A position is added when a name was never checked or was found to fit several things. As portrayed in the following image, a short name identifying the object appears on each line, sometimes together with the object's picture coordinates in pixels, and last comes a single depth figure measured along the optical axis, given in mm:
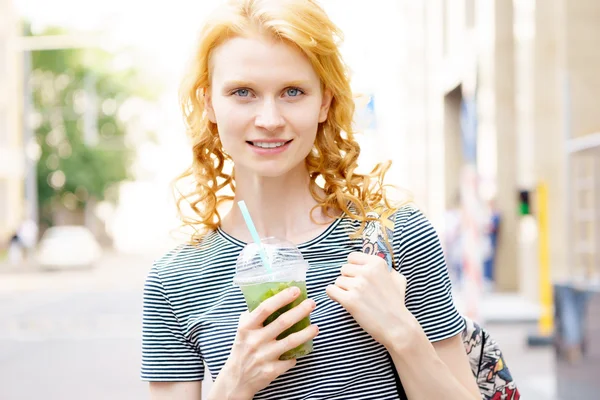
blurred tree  41625
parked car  27062
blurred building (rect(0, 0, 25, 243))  35000
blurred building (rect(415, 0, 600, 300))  6242
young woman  1803
